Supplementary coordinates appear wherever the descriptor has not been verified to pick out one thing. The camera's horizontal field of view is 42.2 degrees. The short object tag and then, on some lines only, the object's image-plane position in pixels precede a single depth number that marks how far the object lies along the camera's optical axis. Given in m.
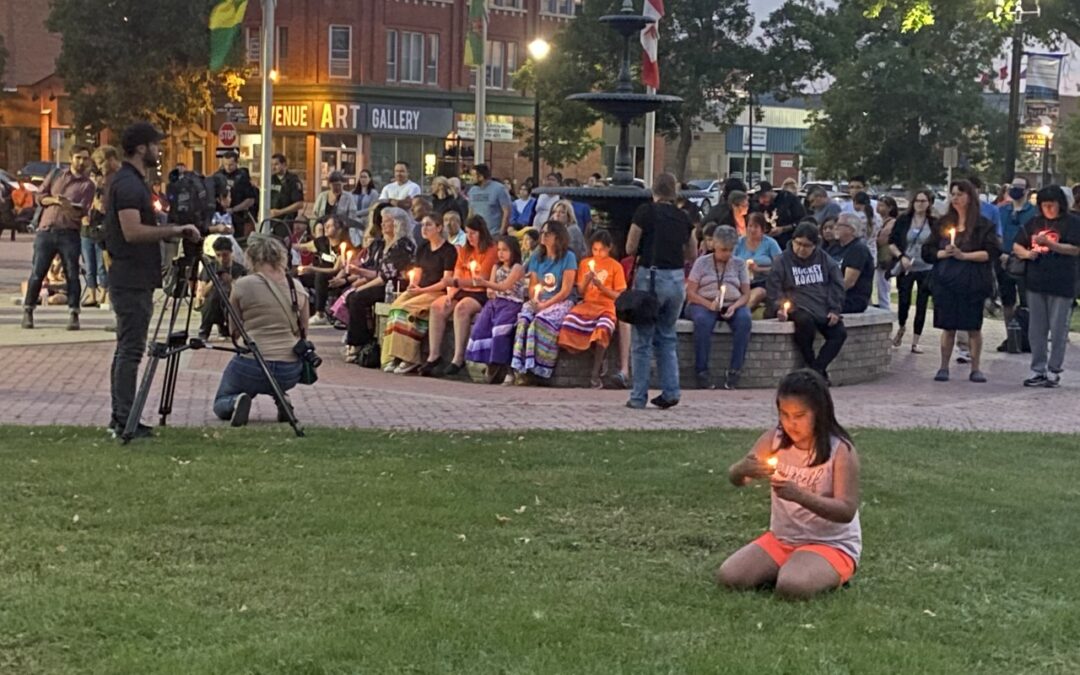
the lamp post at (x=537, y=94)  36.75
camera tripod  8.97
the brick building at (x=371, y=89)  56.19
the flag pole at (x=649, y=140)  25.26
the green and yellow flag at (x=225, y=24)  21.52
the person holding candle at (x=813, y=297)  12.98
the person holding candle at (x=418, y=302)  13.67
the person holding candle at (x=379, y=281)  14.41
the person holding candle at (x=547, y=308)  12.73
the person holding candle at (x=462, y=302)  13.41
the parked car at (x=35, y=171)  43.44
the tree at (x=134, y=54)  50.53
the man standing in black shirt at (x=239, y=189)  19.31
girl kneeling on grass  5.88
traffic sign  42.44
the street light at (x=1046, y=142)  54.90
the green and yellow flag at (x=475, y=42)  29.22
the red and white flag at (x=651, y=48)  23.02
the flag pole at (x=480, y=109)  27.14
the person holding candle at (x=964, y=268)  13.66
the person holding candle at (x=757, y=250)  14.60
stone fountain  15.09
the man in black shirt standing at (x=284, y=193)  20.26
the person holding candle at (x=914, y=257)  17.12
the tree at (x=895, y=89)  48.06
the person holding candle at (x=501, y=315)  12.98
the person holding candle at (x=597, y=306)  12.66
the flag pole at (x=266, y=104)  20.27
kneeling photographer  10.17
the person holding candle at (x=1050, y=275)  13.15
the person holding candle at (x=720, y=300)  12.85
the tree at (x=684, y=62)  48.12
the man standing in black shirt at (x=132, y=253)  8.91
